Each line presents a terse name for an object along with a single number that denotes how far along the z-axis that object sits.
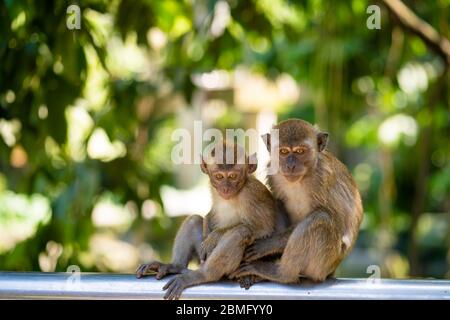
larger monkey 3.37
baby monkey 3.30
